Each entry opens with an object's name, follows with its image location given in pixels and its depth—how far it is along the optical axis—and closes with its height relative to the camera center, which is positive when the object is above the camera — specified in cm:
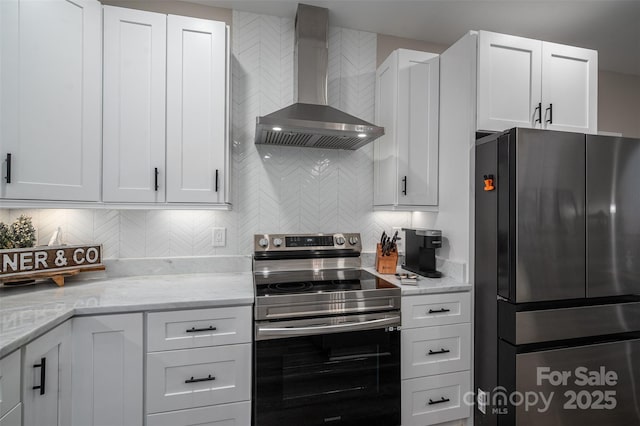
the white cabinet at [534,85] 190 +84
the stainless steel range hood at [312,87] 203 +90
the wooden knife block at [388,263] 224 -34
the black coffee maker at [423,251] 209 -25
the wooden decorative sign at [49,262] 160 -27
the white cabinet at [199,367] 148 -75
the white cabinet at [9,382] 98 -55
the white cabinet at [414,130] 221 +62
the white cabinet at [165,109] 174 +61
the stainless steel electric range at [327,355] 158 -74
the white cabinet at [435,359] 182 -85
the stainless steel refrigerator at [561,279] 166 -34
